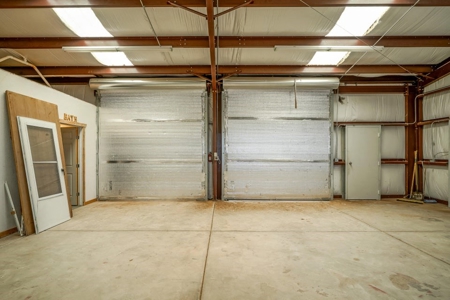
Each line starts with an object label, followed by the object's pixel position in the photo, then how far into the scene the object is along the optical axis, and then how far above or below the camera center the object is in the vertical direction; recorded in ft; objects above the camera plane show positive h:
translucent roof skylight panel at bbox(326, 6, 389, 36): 11.92 +7.71
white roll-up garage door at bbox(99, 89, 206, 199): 20.61 +0.50
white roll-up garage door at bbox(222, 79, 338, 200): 20.58 +0.47
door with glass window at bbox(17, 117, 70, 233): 12.05 -1.25
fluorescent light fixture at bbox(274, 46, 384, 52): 14.42 +6.87
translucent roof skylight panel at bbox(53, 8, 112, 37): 11.93 +7.82
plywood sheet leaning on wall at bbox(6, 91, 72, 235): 11.67 +0.07
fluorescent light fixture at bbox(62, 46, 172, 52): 14.42 +7.03
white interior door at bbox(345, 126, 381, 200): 20.88 -1.65
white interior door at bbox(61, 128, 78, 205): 18.60 -0.65
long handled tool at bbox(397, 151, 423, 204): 19.76 -4.43
